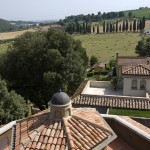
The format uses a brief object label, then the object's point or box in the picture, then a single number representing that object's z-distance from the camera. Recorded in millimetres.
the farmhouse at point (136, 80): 15695
